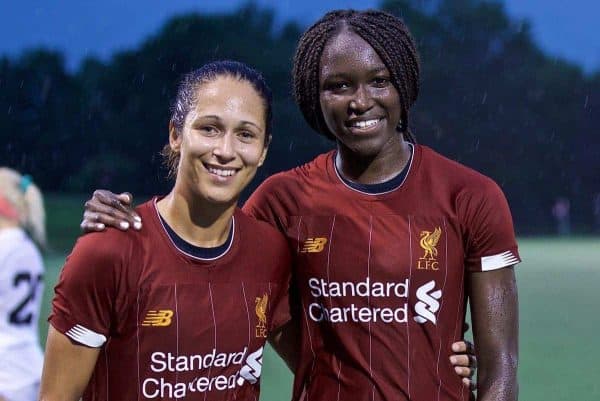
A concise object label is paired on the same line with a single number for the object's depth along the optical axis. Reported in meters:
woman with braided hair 2.41
